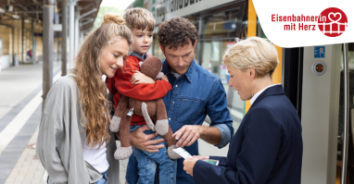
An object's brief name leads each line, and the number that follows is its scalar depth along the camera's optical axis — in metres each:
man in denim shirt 2.15
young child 2.07
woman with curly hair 1.80
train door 2.75
